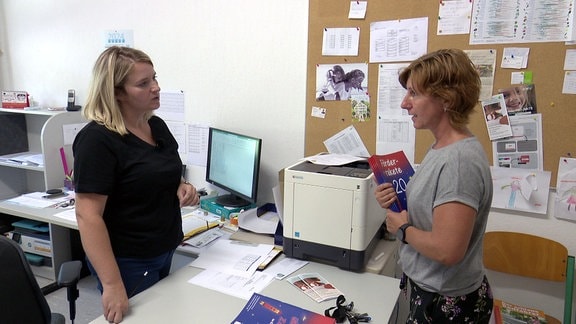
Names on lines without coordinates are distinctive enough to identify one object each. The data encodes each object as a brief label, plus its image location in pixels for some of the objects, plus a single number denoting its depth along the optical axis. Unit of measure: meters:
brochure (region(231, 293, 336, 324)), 1.27
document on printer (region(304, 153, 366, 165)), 1.84
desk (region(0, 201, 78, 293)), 2.42
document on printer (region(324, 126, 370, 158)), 2.25
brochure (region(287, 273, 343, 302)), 1.45
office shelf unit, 2.76
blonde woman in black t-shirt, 1.28
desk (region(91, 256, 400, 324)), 1.31
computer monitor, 2.21
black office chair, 1.26
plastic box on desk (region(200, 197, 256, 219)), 2.32
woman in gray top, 1.09
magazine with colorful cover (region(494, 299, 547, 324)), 1.81
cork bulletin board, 1.82
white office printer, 1.61
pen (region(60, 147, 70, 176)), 2.93
